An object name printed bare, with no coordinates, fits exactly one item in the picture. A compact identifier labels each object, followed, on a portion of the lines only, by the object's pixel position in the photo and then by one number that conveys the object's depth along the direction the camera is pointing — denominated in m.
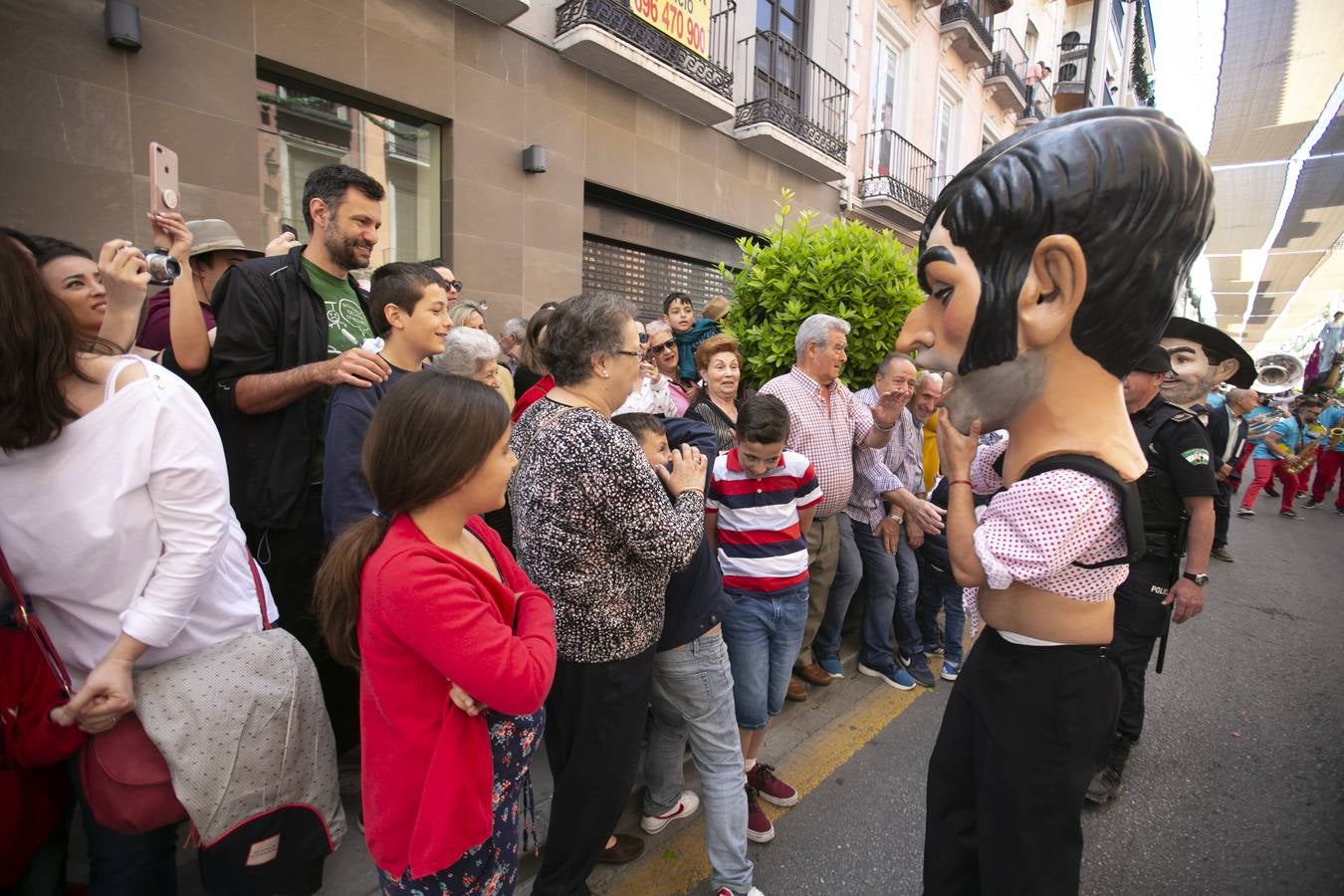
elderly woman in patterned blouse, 1.75
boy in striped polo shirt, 2.62
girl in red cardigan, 1.28
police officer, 2.71
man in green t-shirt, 2.36
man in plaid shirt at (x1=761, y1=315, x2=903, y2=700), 3.49
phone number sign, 7.45
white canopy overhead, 7.11
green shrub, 4.53
